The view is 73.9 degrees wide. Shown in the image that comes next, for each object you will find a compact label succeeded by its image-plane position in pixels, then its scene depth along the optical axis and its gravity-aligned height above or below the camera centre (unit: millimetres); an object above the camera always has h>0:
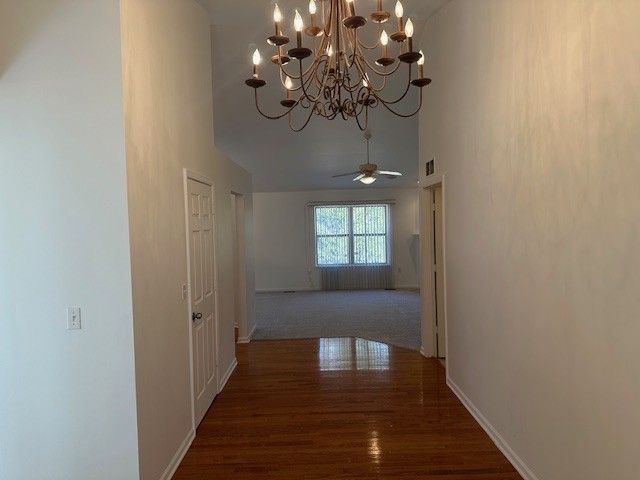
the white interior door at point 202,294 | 3168 -478
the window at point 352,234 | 10625 -84
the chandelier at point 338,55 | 1786 +838
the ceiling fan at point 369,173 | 5738 +804
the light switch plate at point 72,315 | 2129 -385
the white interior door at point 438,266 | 4598 -411
